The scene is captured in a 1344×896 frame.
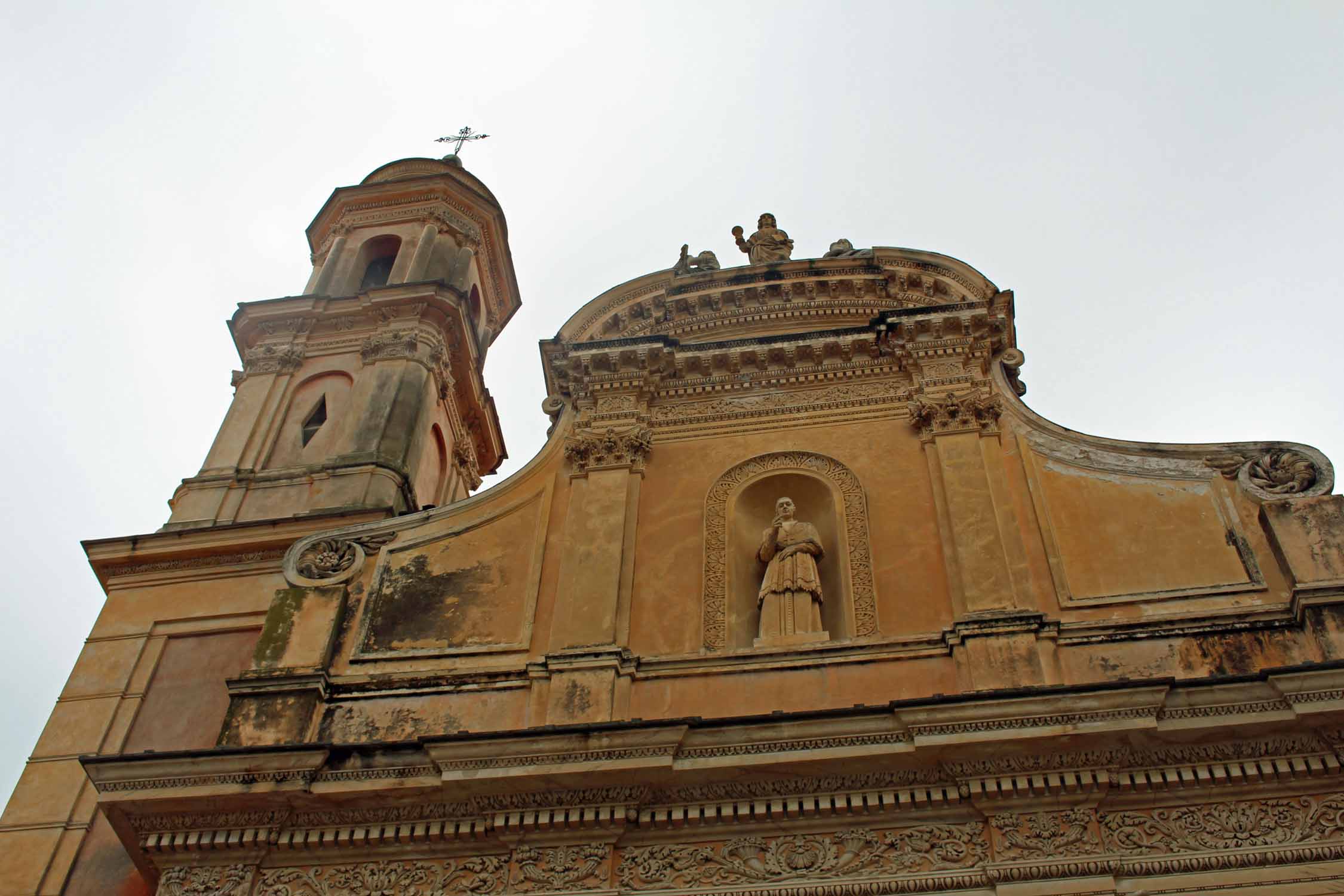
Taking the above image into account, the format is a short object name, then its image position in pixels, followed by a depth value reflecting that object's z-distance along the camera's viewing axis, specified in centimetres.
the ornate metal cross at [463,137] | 2430
